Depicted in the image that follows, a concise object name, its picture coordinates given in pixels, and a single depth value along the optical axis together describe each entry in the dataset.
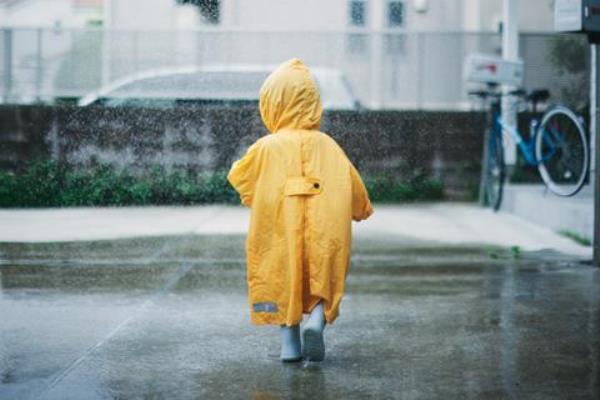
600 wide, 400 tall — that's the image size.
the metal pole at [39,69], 13.61
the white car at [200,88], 13.41
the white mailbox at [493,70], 11.76
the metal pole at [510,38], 12.79
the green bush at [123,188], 12.14
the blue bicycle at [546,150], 10.30
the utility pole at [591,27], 7.50
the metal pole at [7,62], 13.57
